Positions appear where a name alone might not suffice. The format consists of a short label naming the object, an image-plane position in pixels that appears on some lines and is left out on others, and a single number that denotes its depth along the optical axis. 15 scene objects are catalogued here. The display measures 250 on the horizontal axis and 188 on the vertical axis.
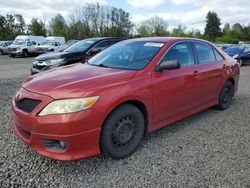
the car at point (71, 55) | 5.72
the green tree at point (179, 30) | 47.66
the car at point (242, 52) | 11.70
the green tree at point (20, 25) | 36.35
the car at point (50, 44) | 17.52
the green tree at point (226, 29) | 54.11
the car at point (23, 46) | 16.76
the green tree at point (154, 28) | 45.84
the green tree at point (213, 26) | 53.97
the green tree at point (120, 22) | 41.03
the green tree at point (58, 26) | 41.11
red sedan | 2.07
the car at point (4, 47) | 19.38
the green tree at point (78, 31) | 38.65
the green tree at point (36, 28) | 37.49
